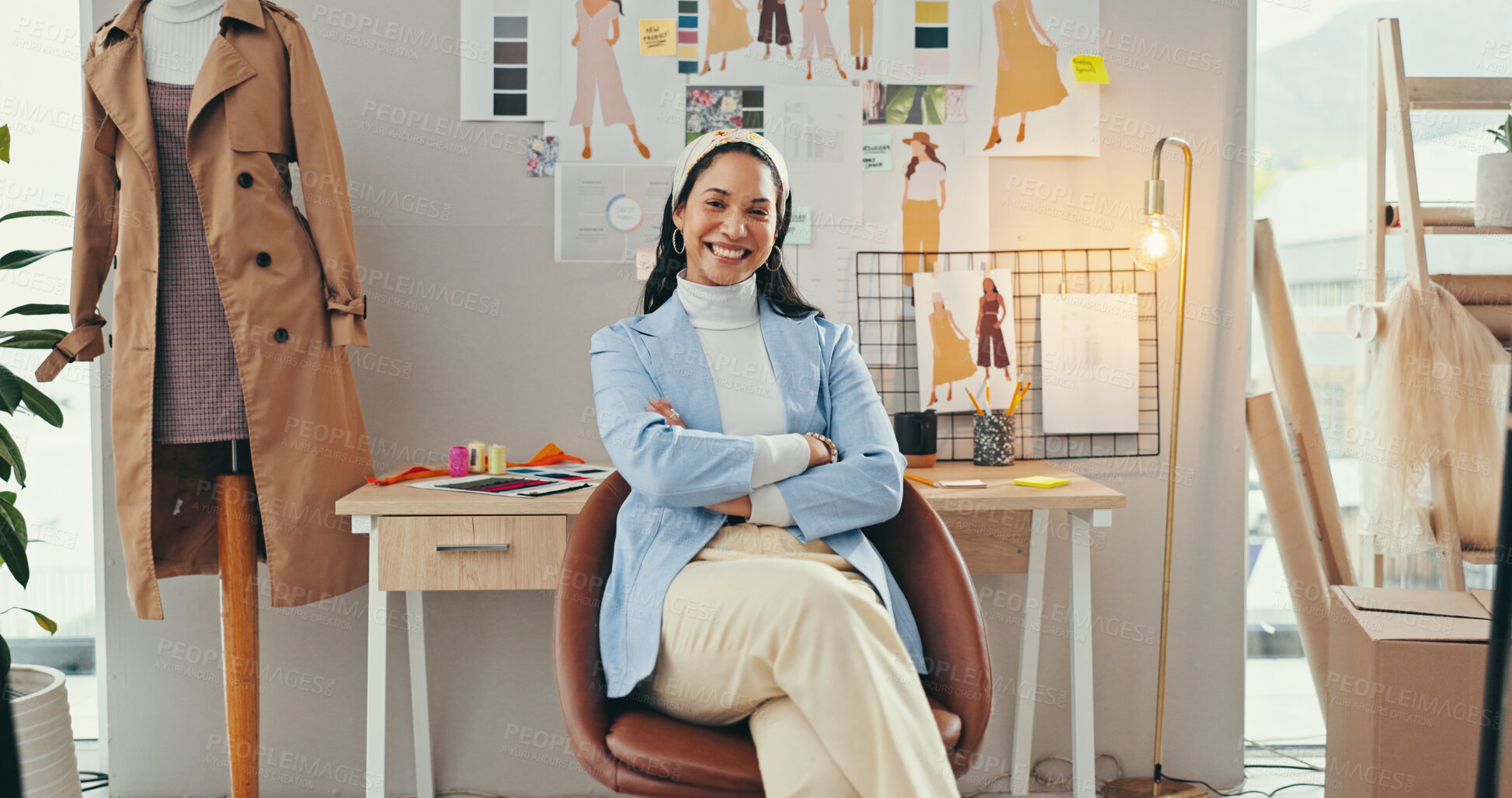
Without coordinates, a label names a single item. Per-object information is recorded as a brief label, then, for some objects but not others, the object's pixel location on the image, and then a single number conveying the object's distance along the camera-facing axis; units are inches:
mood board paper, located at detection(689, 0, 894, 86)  88.7
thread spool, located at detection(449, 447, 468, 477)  81.4
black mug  84.9
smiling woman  48.9
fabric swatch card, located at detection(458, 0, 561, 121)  87.9
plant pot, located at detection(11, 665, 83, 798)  72.2
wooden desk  70.7
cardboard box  67.9
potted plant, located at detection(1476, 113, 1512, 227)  79.0
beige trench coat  71.9
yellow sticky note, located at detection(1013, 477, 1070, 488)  75.7
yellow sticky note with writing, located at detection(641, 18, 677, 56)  88.4
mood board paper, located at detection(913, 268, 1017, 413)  90.7
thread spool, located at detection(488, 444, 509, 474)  81.7
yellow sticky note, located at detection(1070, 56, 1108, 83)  90.2
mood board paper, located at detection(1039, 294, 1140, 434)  91.5
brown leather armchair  51.6
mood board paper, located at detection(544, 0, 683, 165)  88.0
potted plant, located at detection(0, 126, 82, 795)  72.4
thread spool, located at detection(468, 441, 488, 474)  83.0
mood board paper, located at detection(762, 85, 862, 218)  89.2
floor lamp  80.9
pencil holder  86.1
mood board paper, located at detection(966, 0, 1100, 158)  90.0
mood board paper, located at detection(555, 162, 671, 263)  88.4
